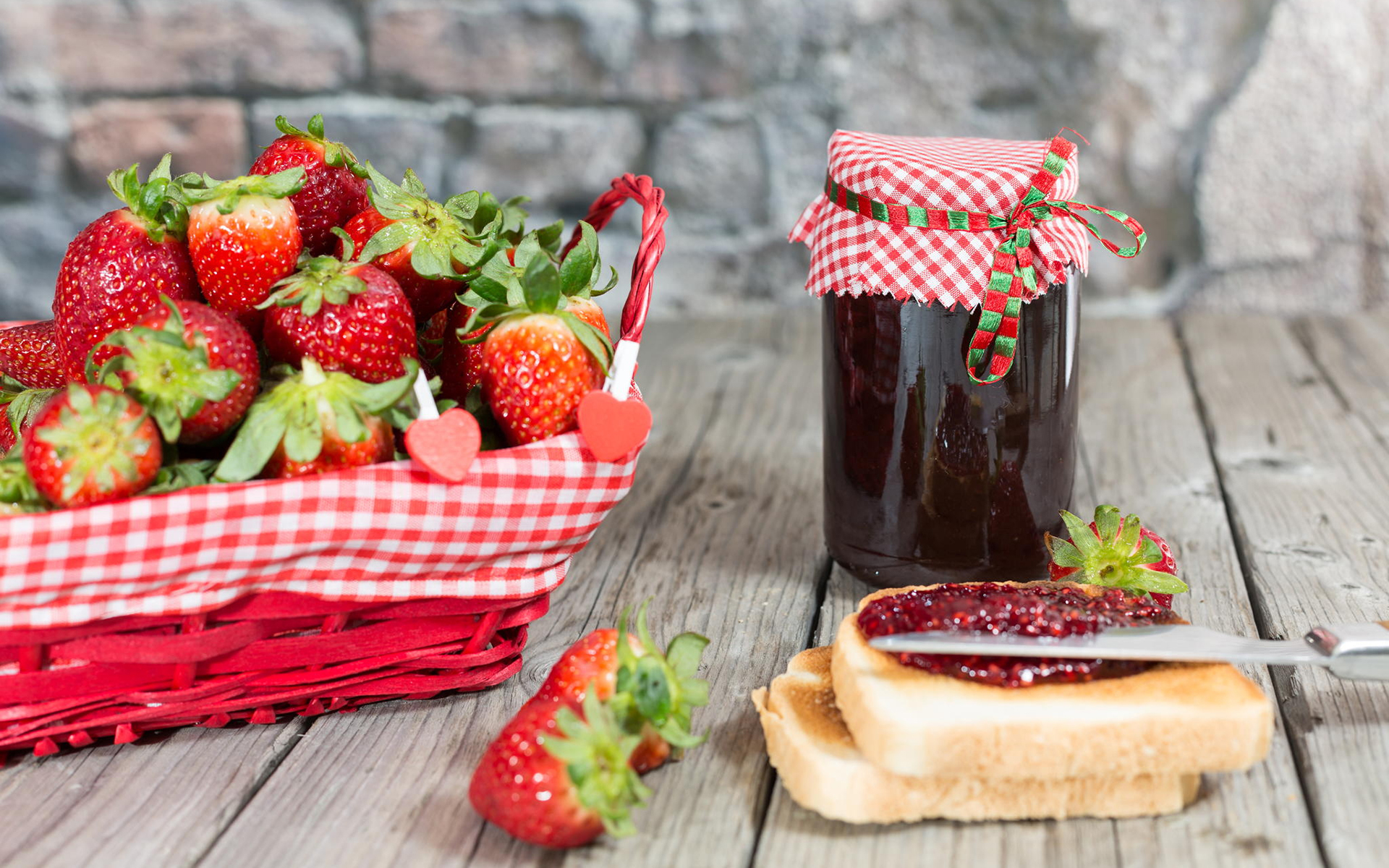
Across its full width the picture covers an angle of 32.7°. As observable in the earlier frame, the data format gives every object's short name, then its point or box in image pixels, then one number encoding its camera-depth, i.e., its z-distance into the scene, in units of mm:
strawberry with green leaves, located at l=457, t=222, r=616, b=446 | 596
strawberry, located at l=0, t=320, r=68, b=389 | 655
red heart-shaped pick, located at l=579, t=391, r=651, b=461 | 590
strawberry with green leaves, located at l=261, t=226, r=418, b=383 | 591
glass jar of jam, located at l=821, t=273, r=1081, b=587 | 630
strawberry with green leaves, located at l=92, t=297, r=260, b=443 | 566
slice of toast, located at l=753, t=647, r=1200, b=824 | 553
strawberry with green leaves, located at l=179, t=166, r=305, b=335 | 601
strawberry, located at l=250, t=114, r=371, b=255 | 645
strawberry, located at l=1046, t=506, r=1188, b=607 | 613
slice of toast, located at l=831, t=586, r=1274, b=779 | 546
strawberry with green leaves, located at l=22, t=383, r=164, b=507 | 556
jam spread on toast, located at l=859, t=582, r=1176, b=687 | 560
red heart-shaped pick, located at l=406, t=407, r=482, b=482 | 573
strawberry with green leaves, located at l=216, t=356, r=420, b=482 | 571
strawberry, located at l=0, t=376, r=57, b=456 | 626
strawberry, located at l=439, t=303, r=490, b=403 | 638
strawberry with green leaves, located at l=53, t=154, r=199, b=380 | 610
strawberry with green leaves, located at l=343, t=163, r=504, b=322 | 625
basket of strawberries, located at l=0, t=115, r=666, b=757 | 561
